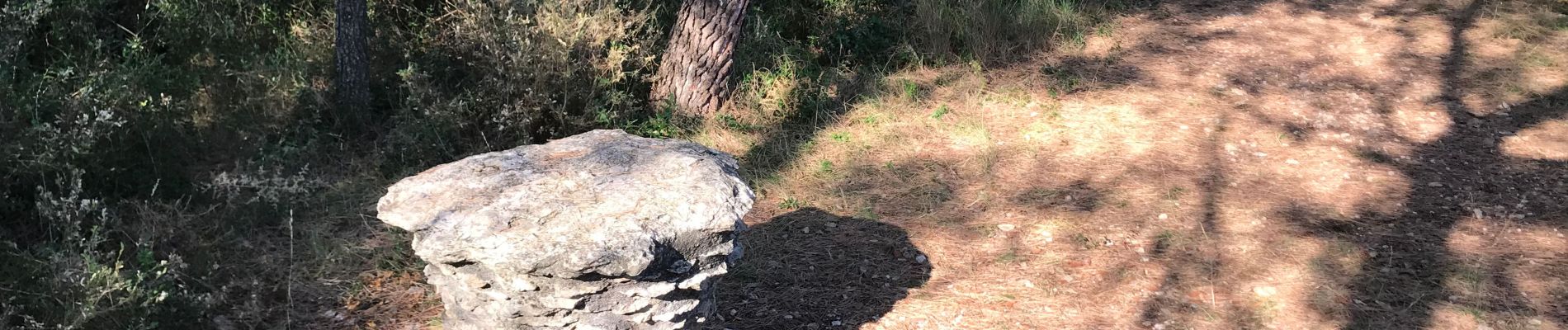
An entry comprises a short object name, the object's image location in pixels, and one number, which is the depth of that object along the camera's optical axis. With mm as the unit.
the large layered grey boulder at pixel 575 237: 3275
